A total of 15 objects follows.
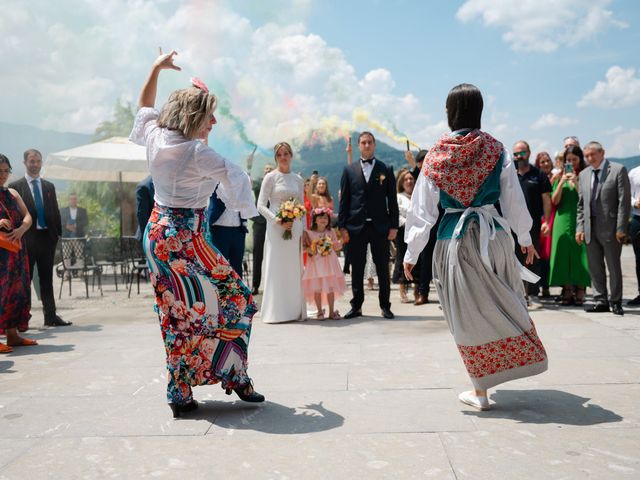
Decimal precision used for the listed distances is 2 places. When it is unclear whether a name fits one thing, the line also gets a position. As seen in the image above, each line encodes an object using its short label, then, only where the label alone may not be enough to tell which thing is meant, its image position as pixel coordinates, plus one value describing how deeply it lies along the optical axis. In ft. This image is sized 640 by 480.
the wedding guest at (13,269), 22.61
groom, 27.53
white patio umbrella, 44.34
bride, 27.27
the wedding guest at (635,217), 29.09
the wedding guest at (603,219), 26.48
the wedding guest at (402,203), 35.09
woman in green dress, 30.01
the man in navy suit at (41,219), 26.73
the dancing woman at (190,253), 13.17
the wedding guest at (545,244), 31.99
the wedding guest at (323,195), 34.95
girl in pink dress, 27.78
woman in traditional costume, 13.70
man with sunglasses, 29.27
